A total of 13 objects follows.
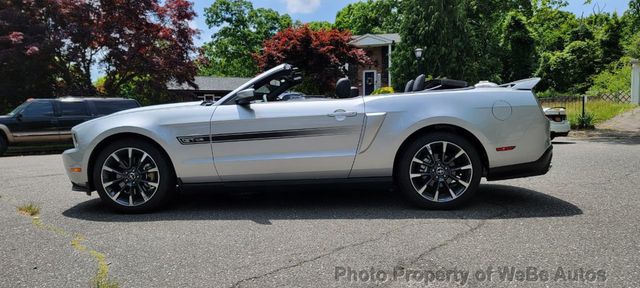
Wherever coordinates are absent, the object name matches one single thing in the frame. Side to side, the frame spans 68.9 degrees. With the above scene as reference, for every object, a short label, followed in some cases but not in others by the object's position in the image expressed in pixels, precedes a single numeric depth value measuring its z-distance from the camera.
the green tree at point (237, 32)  52.84
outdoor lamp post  21.98
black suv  12.86
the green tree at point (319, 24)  64.15
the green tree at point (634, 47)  24.12
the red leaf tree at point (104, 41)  16.39
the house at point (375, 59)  32.59
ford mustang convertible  4.31
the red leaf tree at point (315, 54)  25.89
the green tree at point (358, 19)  60.41
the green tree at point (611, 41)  34.06
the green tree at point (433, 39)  22.28
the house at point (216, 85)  40.91
